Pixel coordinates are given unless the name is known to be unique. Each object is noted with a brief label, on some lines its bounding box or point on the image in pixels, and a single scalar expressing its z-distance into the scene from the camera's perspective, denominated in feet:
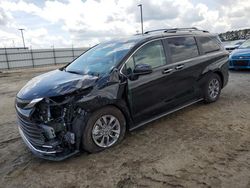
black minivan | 8.71
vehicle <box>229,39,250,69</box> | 25.35
